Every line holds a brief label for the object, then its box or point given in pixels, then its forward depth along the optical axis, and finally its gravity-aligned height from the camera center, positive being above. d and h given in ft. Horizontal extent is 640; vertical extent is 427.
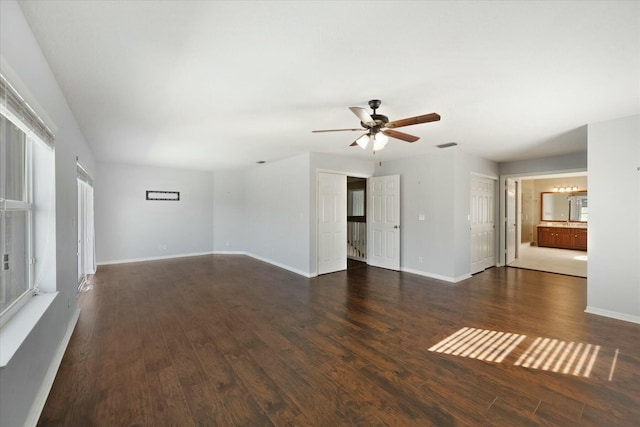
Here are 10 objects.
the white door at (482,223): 18.28 -0.76
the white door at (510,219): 20.79 -0.50
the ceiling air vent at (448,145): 14.81 +3.78
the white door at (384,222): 19.06 -0.67
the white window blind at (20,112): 4.84 +2.07
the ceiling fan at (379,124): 8.29 +2.90
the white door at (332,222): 18.11 -0.67
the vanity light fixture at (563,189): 29.45 +2.62
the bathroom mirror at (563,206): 28.89 +0.71
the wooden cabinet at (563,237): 27.78 -2.65
